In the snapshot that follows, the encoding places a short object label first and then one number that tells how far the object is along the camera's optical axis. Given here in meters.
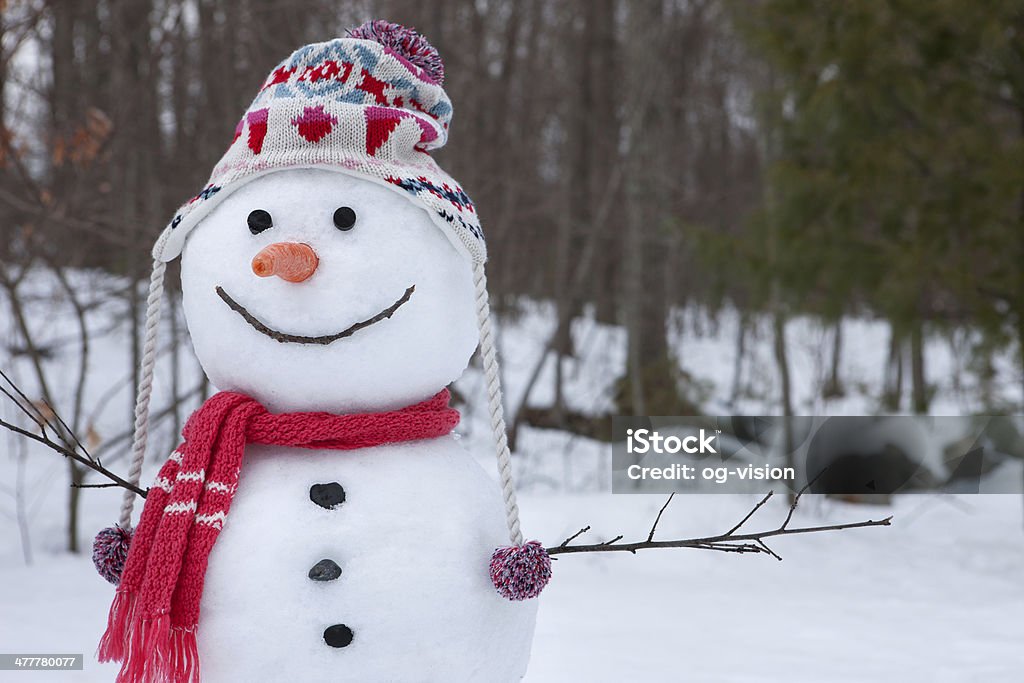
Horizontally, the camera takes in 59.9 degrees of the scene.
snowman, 1.53
